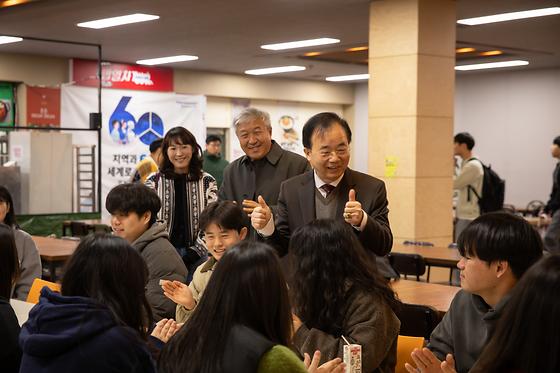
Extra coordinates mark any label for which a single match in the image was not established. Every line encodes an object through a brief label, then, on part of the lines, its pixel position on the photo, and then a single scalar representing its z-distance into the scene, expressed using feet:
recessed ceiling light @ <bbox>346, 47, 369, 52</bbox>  38.78
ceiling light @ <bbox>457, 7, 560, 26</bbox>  28.22
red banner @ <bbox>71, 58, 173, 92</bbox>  43.19
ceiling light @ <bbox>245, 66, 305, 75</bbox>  46.26
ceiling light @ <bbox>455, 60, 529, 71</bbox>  44.06
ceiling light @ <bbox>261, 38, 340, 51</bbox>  35.68
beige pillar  25.18
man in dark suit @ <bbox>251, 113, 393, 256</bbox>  11.51
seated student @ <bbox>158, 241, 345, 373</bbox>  6.72
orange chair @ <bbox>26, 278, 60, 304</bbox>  14.51
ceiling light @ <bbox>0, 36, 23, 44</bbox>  35.65
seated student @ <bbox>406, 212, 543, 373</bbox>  8.54
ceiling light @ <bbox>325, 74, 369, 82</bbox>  50.85
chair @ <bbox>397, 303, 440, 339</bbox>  12.25
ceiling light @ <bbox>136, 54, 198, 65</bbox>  42.46
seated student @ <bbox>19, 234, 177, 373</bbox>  7.42
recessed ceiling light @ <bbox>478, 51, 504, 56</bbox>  40.48
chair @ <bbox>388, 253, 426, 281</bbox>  19.69
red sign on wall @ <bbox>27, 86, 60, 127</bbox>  40.78
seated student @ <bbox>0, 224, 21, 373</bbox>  9.85
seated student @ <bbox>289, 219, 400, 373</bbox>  9.19
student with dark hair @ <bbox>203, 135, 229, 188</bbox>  34.42
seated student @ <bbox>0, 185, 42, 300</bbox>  16.87
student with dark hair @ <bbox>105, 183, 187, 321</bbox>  12.76
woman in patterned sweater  16.72
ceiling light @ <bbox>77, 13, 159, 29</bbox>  30.04
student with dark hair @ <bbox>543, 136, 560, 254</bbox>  25.54
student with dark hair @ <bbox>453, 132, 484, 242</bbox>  29.68
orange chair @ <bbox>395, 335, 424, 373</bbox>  10.38
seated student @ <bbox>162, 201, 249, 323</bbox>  12.48
